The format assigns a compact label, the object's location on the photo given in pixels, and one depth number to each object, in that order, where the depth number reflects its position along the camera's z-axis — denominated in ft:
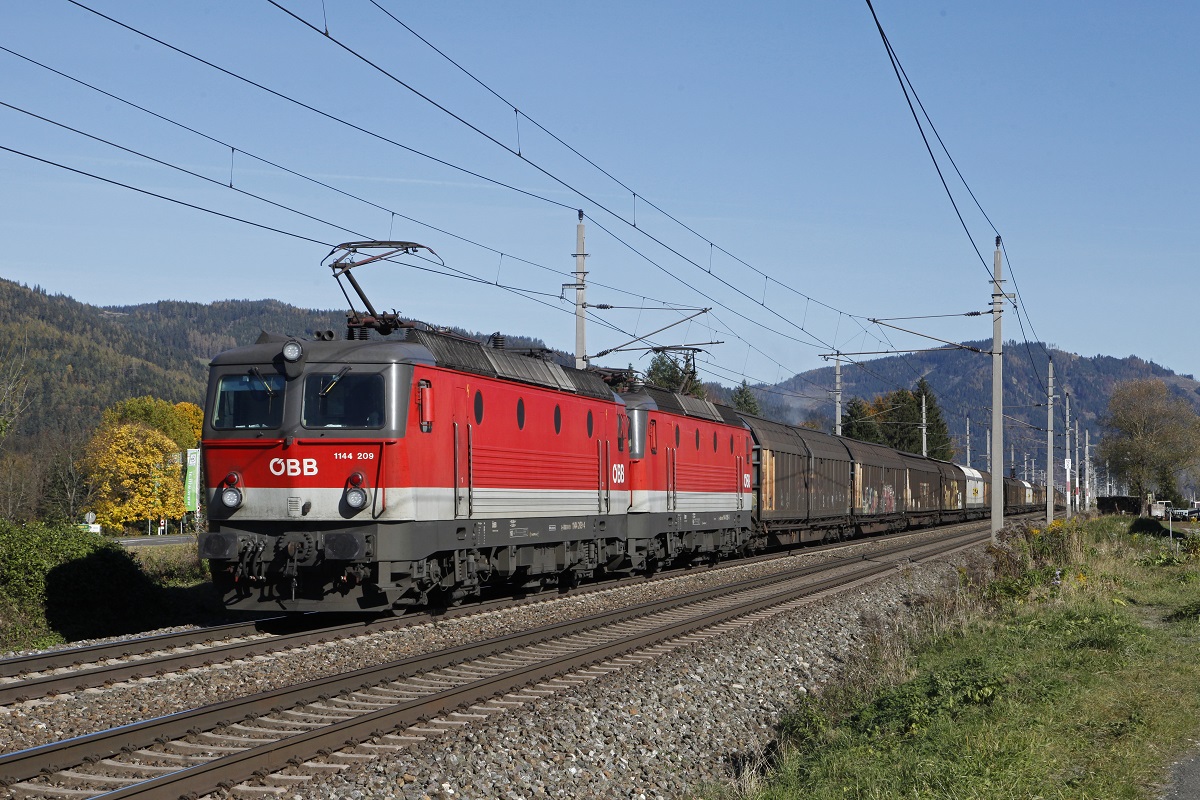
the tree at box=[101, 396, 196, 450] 394.93
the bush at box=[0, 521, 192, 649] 51.39
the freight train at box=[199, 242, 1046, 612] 48.67
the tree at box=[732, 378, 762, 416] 366.02
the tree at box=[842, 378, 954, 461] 348.08
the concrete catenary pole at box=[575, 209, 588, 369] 89.61
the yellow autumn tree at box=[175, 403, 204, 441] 415.25
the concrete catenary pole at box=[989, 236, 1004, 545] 95.60
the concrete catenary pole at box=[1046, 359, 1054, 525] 140.97
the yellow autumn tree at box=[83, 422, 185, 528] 305.32
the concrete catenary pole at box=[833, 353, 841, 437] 160.15
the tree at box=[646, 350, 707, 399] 284.06
